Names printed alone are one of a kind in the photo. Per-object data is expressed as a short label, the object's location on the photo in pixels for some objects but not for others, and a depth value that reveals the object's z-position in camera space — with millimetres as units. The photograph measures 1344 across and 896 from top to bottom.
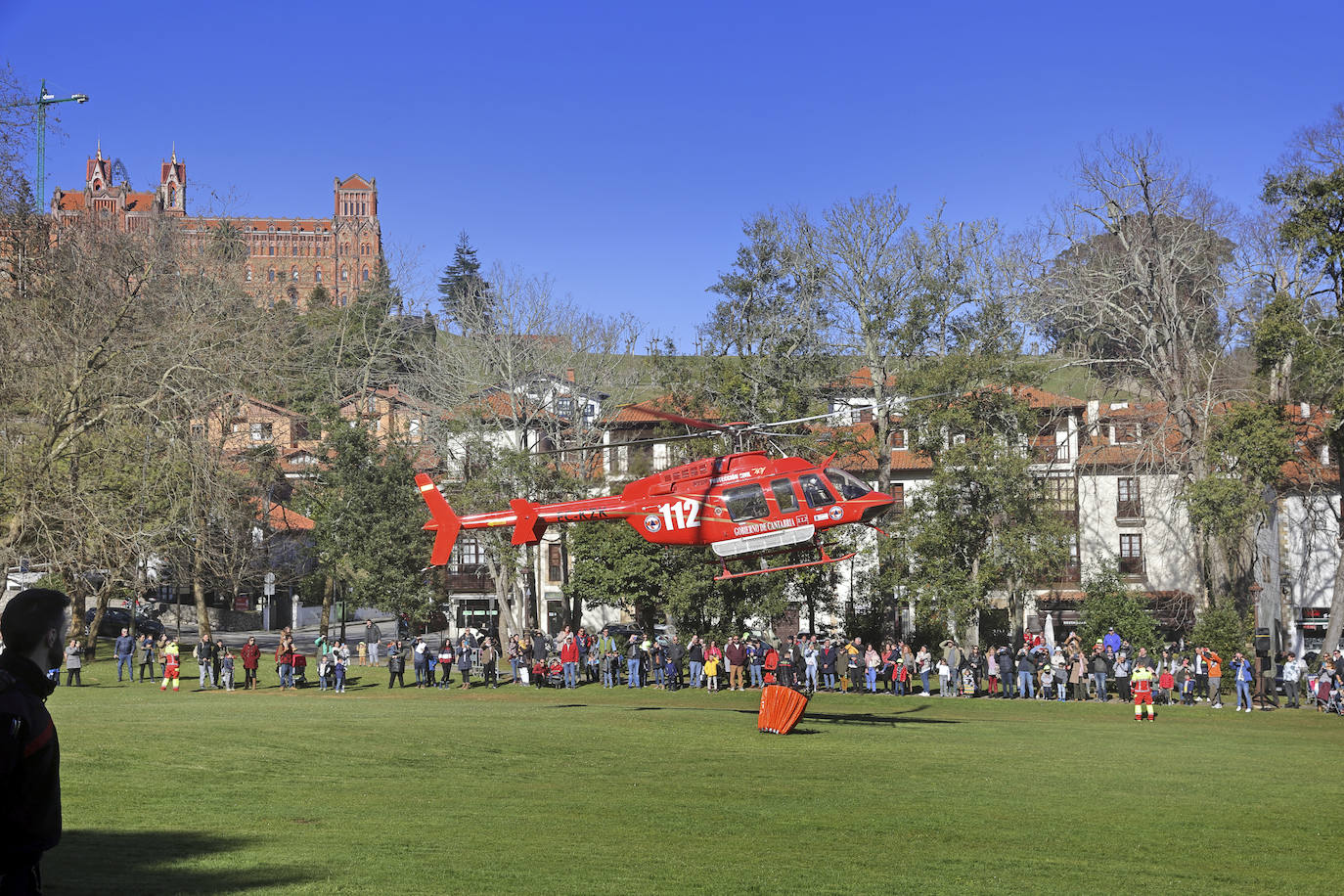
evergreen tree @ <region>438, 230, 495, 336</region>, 58438
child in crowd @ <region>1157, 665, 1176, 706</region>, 34125
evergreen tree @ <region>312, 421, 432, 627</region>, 53062
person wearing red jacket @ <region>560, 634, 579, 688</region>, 38469
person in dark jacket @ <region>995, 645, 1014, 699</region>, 36406
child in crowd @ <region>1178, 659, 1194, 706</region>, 35438
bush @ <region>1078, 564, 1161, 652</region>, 42125
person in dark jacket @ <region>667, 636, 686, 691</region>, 37250
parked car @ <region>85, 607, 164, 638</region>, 61094
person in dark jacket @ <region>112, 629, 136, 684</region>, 38500
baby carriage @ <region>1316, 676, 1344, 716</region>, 32469
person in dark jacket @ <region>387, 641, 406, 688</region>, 38500
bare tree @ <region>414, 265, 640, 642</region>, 50250
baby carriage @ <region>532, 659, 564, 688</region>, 39406
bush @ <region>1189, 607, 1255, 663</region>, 38469
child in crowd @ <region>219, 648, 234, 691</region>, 36656
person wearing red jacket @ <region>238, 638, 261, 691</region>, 36500
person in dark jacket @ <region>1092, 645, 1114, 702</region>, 35250
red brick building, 175500
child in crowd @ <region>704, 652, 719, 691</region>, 36219
